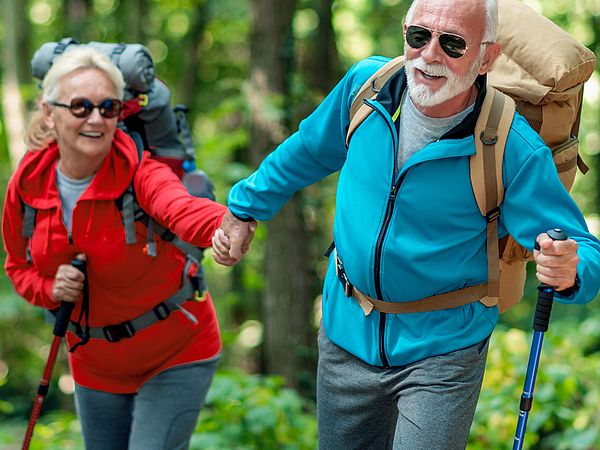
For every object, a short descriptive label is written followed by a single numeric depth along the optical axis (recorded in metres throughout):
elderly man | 5.91
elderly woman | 7.79
